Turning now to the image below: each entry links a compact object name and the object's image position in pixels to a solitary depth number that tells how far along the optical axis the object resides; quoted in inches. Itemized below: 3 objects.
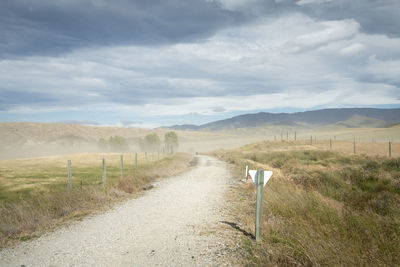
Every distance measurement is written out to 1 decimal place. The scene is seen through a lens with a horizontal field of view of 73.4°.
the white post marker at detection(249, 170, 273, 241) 262.1
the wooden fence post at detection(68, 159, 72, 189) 596.1
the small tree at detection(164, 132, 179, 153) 4945.9
